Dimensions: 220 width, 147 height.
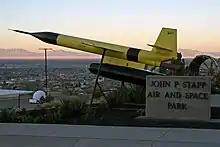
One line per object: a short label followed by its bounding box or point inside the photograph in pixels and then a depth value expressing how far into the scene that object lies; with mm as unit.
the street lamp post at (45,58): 27039
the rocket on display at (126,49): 20562
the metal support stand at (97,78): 15408
